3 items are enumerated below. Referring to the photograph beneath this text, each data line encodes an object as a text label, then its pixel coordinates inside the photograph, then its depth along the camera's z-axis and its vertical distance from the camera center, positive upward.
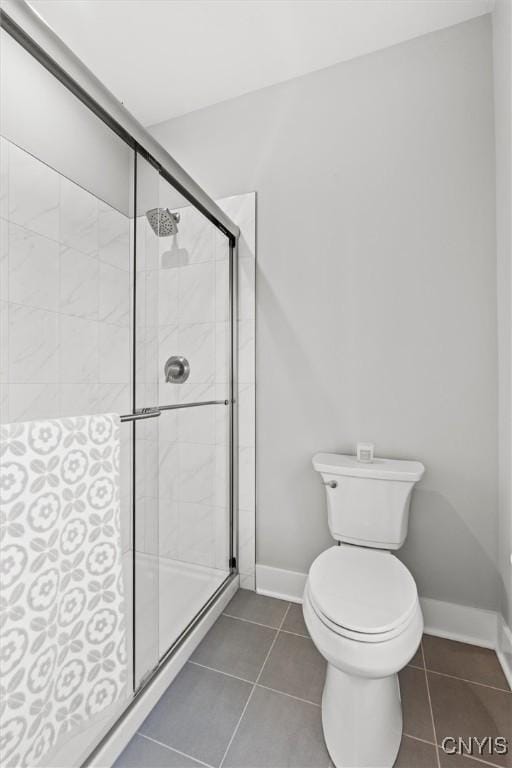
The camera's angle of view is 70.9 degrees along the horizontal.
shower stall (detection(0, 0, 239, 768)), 1.04 +0.27
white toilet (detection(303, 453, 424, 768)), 0.92 -0.65
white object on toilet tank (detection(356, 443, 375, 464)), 1.49 -0.25
